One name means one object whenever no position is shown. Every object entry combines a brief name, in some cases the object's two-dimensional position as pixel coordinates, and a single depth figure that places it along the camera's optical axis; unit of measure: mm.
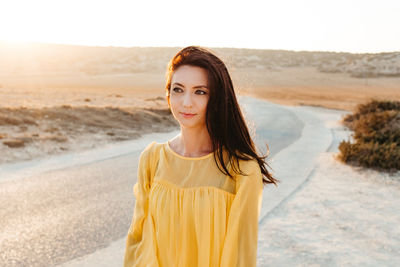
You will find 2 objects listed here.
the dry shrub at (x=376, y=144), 8609
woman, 1899
